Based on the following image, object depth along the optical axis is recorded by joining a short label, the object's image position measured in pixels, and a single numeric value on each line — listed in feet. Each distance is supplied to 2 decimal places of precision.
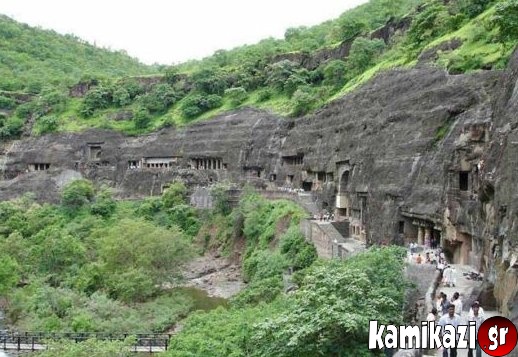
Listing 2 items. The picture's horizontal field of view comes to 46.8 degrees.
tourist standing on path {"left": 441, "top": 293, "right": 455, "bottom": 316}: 53.88
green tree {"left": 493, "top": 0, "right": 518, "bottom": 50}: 96.78
